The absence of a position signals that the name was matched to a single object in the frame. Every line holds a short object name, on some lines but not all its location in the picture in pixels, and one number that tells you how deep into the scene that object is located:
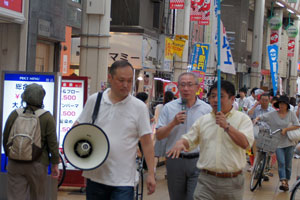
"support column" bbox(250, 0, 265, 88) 47.84
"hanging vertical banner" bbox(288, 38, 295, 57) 56.13
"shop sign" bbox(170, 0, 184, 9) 25.48
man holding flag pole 5.71
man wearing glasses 6.67
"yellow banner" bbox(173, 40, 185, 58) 27.33
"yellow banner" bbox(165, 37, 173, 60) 30.86
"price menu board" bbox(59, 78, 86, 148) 10.28
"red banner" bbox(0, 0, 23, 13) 11.79
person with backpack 6.63
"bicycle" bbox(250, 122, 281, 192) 11.91
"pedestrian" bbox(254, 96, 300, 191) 11.93
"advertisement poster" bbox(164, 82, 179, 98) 20.03
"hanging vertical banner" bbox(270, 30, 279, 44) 50.41
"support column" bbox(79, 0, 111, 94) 17.92
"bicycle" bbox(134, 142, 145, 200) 7.82
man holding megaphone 5.01
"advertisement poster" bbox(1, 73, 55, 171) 8.59
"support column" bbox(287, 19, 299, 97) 63.94
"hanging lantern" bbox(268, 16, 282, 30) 47.02
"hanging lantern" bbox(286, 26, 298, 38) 49.53
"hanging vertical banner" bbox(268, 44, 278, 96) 21.78
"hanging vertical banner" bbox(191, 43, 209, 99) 26.67
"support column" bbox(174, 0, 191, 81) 29.86
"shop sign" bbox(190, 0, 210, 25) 27.11
